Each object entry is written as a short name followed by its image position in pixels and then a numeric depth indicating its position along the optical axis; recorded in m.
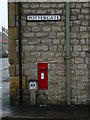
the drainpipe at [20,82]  9.31
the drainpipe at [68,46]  9.10
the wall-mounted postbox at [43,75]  9.29
